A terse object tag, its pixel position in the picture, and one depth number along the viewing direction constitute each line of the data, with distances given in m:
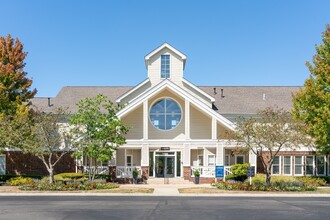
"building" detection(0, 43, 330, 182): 33.22
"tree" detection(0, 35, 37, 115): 32.06
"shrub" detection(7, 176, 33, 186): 28.70
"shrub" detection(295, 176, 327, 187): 29.38
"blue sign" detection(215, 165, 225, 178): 30.30
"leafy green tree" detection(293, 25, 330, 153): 28.95
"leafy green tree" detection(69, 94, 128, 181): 29.00
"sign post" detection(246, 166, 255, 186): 26.50
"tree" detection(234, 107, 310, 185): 25.73
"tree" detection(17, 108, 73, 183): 27.98
